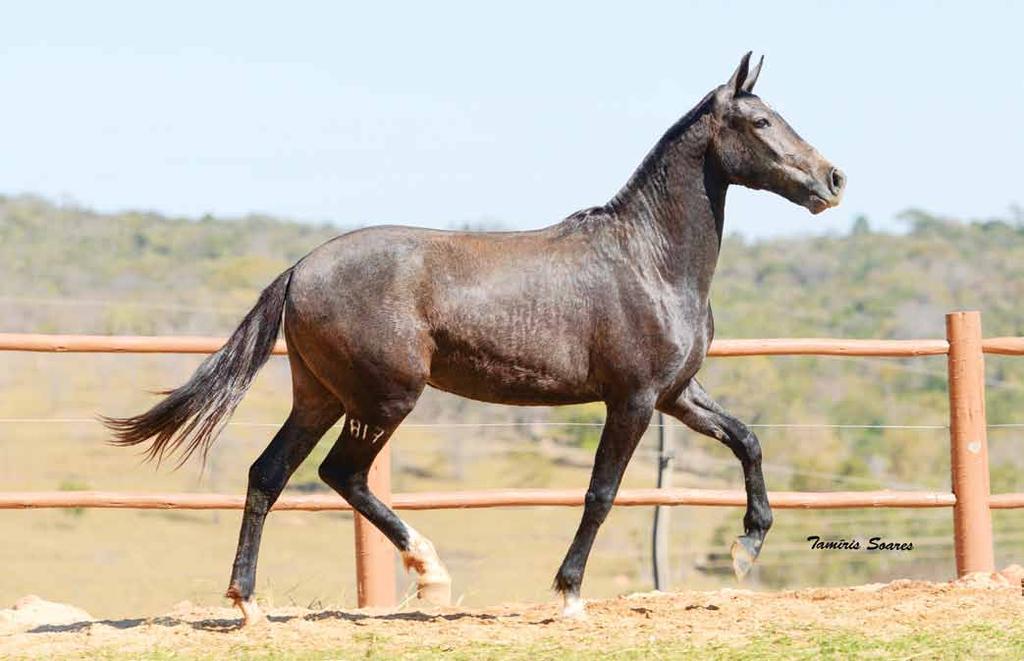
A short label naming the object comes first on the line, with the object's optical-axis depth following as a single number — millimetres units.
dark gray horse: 11195
